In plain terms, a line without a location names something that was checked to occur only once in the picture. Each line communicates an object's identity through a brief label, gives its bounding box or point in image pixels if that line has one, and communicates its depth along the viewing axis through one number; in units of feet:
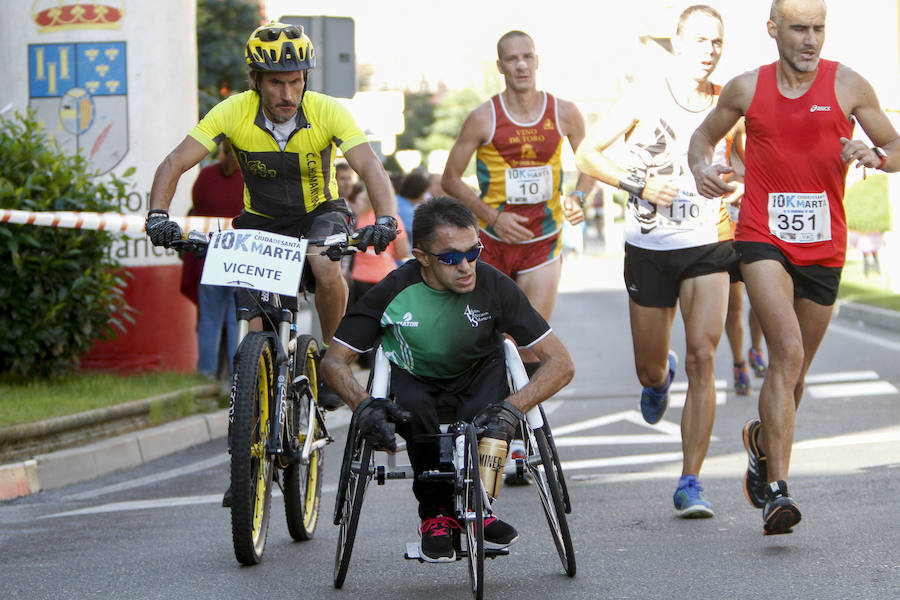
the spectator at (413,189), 104.53
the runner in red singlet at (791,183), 40.06
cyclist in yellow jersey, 41.24
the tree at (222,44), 145.07
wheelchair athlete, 34.83
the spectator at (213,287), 75.56
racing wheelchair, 32.32
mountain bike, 36.68
